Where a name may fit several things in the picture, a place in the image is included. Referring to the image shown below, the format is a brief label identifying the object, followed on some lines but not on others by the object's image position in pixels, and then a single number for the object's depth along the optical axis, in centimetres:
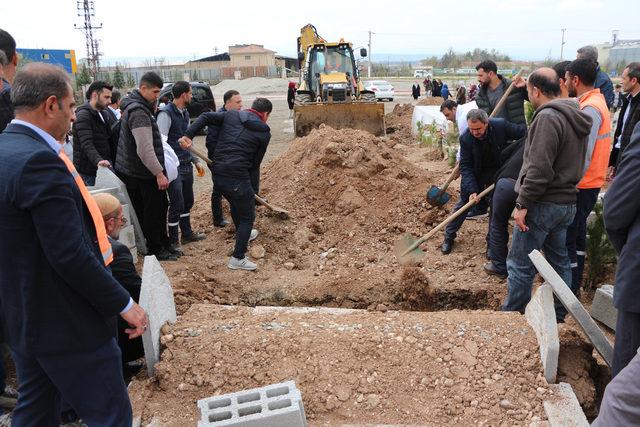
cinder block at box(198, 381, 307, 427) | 235
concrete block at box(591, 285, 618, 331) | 388
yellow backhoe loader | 1220
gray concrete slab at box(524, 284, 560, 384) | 274
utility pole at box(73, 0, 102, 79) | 4134
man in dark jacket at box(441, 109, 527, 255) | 459
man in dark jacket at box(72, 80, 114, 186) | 479
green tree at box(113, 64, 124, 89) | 3468
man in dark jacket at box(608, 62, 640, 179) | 461
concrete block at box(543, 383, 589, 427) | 253
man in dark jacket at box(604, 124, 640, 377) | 217
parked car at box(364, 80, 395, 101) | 2892
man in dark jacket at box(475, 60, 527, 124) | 521
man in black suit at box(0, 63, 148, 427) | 180
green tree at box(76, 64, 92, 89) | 3027
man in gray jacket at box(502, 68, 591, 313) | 317
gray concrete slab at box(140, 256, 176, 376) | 287
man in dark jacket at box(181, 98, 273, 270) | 504
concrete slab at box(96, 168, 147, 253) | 458
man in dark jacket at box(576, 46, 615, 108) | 518
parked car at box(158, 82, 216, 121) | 1574
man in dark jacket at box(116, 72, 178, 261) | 442
